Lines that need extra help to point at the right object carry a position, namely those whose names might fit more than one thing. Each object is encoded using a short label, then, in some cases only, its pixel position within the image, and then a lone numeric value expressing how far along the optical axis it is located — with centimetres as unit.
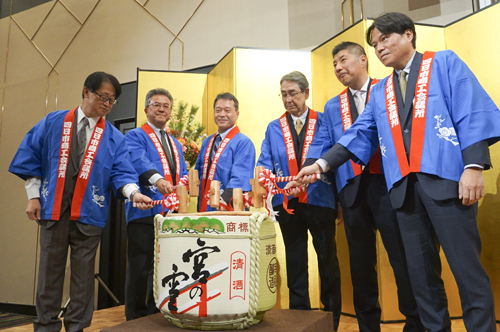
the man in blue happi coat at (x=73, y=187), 200
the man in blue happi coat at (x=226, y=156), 244
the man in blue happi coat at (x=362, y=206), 184
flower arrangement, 351
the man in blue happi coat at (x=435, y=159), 142
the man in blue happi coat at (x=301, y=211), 222
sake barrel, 156
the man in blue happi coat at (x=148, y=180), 238
